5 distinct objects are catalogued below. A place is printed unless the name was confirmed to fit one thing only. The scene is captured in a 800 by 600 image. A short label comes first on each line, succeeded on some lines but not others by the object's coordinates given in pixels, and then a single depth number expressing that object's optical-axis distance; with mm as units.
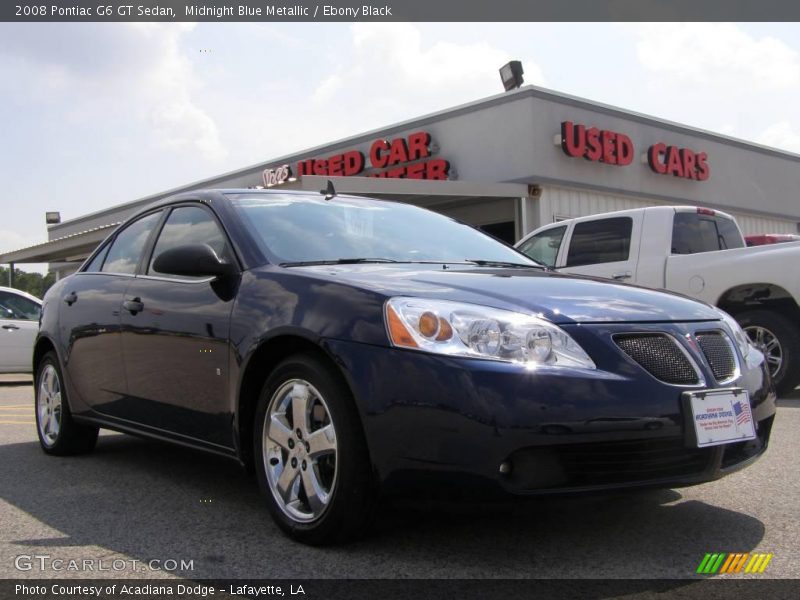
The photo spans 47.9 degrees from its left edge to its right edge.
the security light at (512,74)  19578
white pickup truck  7926
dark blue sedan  3014
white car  13250
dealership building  17891
